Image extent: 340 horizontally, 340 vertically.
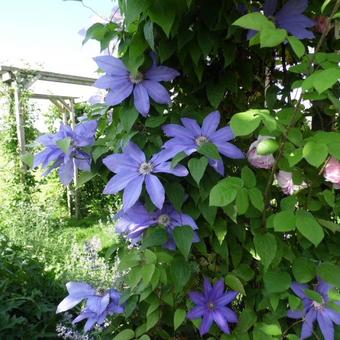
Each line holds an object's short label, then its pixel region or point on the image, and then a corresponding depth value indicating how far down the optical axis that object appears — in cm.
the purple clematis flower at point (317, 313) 90
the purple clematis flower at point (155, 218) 95
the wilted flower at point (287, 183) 89
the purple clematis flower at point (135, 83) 93
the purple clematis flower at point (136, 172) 87
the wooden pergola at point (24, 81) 579
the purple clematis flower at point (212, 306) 94
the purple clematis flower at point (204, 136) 88
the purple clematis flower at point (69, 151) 99
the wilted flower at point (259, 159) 85
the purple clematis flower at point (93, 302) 110
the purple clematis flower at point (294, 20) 89
